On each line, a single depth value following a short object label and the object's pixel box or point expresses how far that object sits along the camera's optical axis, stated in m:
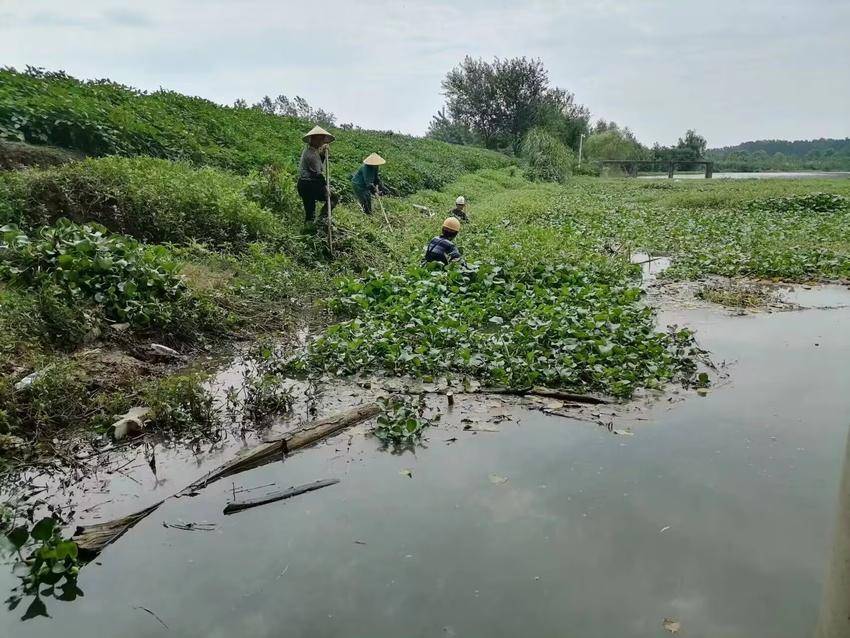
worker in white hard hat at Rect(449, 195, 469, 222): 13.65
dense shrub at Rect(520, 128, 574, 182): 31.11
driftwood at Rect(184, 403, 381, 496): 3.99
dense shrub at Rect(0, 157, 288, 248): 7.79
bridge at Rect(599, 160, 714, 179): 34.34
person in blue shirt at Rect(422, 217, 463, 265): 8.55
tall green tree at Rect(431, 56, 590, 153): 47.56
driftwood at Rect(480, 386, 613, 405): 4.93
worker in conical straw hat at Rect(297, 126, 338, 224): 9.67
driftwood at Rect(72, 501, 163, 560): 3.29
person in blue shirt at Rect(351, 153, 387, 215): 12.76
